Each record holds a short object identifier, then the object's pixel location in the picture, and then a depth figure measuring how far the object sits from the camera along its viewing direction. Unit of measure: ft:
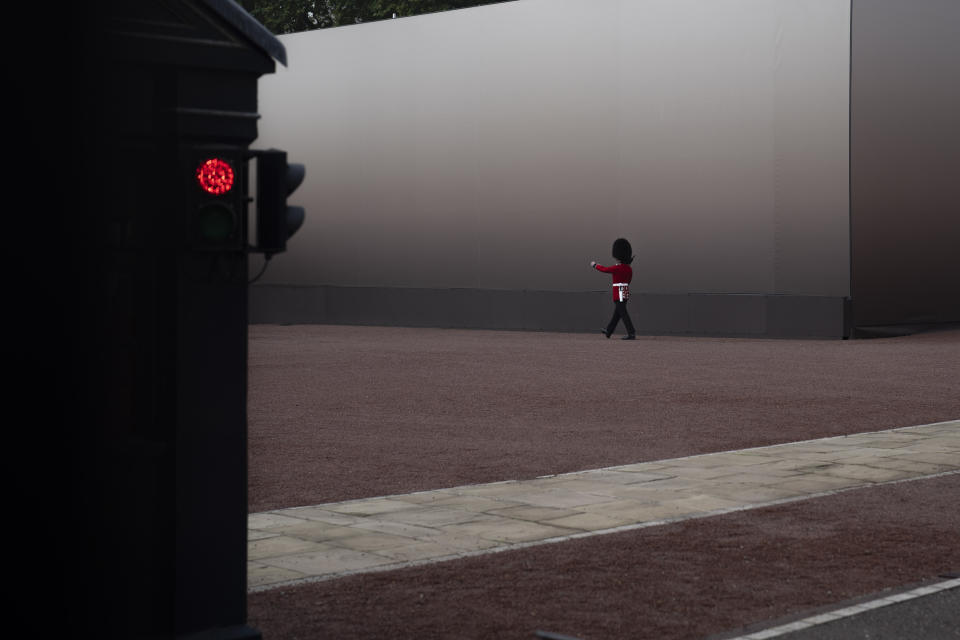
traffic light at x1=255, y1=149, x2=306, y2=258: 15.96
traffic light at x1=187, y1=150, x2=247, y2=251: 15.70
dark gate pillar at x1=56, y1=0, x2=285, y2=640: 15.65
